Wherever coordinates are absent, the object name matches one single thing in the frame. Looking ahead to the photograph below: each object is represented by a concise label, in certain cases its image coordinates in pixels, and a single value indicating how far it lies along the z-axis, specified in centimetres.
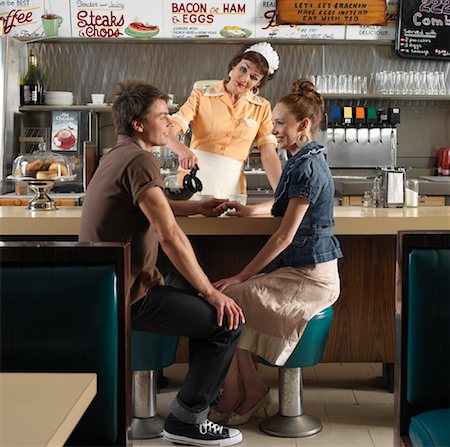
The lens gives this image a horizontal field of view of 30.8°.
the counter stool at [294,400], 333
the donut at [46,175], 393
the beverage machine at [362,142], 694
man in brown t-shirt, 296
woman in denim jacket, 324
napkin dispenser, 396
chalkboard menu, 693
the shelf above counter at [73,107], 682
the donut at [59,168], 399
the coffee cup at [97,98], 688
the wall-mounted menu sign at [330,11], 686
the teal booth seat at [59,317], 214
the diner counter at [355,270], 380
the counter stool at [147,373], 327
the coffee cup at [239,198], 394
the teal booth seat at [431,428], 212
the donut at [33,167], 400
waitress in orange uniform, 453
